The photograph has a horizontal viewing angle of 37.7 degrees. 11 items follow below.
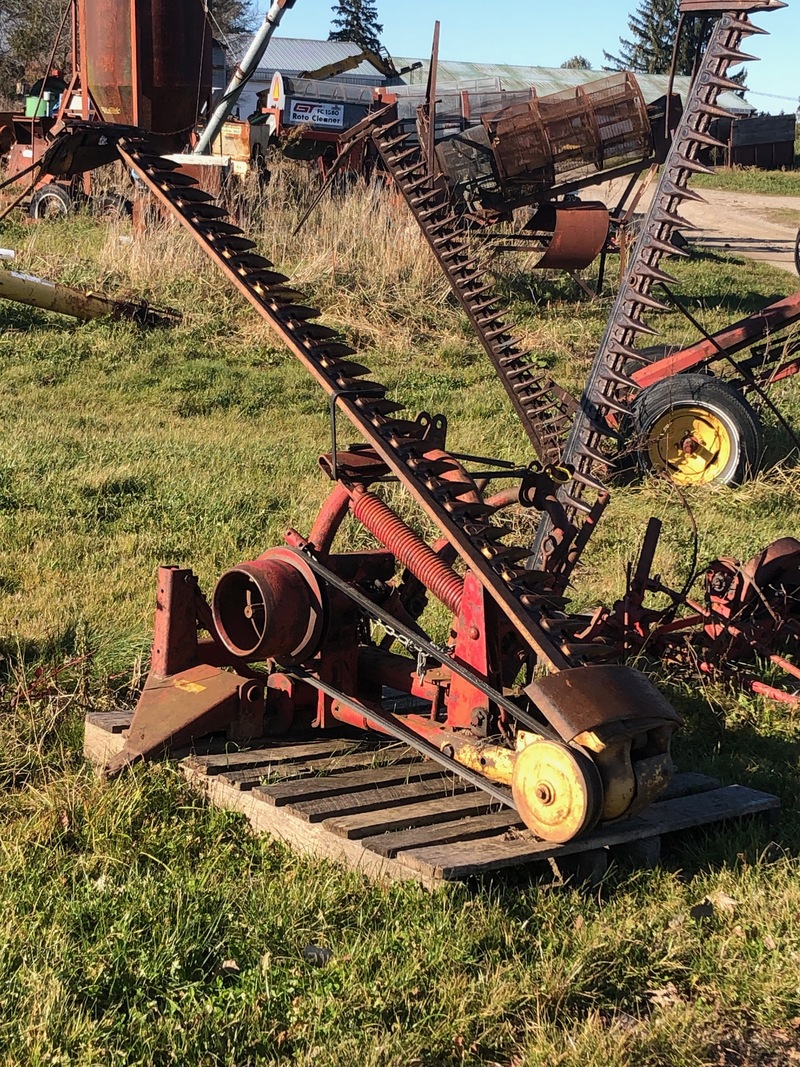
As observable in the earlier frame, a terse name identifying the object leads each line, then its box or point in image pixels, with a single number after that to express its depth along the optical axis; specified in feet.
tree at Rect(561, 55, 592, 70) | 223.10
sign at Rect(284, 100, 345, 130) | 71.56
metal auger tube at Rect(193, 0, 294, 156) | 52.90
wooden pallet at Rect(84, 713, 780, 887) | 10.96
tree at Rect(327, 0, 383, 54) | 219.41
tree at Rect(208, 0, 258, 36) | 135.54
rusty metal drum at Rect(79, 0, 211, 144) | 40.73
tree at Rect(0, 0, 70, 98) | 117.19
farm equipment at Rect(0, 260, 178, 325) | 36.73
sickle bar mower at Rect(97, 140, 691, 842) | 10.35
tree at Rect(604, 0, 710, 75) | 215.31
